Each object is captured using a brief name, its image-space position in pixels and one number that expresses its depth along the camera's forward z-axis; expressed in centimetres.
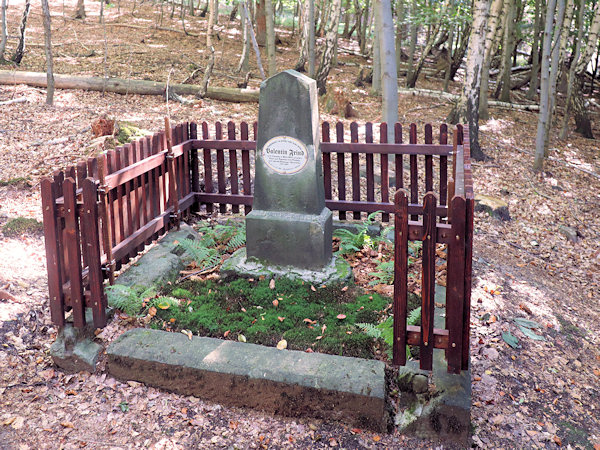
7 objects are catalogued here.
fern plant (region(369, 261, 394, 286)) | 563
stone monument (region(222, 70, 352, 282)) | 546
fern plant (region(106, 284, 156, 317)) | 495
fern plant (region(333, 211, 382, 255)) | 634
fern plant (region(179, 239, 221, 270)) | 606
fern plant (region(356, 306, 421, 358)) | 436
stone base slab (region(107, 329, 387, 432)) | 387
